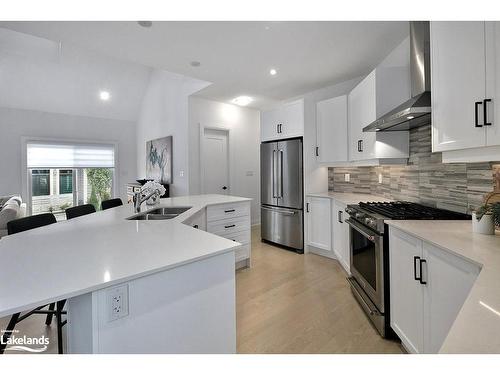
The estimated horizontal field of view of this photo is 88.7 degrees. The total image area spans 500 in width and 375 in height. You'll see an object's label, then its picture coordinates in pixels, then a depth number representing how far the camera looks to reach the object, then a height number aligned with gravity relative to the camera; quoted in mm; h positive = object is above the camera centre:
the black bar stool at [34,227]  1437 -284
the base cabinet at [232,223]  2887 -446
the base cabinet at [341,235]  2857 -624
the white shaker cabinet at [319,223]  3471 -542
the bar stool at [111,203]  3135 -210
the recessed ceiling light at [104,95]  5679 +2070
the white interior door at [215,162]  5092 +470
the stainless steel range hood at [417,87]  1793 +779
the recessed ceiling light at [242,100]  4941 +1707
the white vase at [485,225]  1365 -232
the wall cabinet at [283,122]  3768 +975
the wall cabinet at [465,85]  1162 +501
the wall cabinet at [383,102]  2492 +827
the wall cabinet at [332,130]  3305 +722
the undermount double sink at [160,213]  2418 -279
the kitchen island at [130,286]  924 -383
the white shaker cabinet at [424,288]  1198 -583
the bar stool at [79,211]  2400 -233
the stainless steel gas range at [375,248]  1832 -517
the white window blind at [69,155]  5531 +744
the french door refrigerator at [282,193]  3787 -132
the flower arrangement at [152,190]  2604 -42
